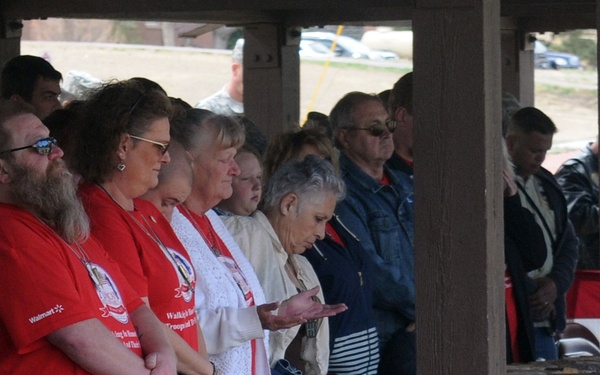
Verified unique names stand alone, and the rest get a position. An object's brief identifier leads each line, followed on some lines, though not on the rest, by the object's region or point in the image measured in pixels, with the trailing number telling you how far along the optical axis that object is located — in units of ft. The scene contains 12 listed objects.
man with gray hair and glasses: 32.30
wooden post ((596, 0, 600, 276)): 24.29
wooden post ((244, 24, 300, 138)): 62.03
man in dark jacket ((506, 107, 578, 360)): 40.09
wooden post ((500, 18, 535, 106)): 66.39
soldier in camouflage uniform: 75.82
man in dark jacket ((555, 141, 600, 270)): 55.52
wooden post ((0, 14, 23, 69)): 51.90
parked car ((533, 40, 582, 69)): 202.69
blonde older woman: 24.23
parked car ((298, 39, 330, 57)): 191.51
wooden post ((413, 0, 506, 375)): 22.21
